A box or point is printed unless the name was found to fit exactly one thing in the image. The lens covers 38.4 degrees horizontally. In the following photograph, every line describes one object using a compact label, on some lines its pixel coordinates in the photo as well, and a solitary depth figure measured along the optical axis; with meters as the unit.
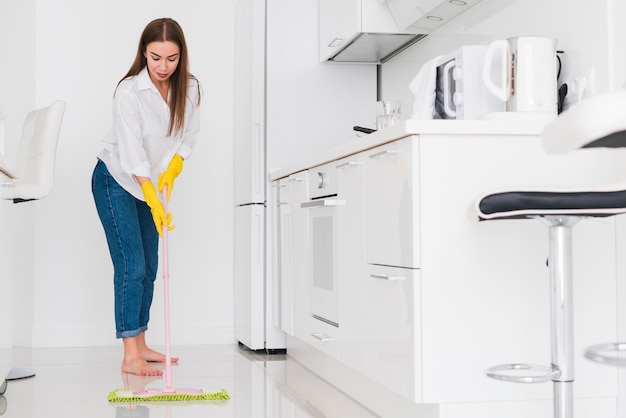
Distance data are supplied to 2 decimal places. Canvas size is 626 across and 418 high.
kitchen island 2.18
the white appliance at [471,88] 2.54
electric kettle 2.38
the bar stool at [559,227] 1.71
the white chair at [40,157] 3.53
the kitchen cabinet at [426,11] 3.25
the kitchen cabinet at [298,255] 3.47
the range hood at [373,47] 3.81
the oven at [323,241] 2.99
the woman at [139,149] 3.57
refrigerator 4.18
